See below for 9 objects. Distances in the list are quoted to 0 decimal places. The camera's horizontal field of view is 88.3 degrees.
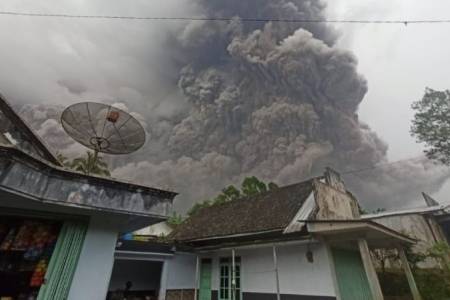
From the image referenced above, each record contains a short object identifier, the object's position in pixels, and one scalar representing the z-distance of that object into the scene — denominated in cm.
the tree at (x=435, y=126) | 1575
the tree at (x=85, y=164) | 1877
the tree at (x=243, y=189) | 2438
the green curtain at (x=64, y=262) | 362
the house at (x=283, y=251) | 723
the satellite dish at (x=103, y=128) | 501
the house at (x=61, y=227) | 356
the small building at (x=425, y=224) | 1051
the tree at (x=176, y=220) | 2562
